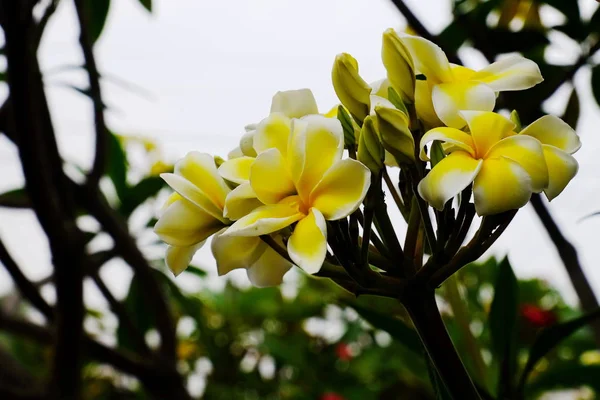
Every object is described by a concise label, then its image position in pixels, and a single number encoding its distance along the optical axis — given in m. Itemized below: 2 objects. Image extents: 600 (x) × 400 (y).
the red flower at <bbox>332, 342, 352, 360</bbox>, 1.16
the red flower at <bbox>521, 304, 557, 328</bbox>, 1.00
